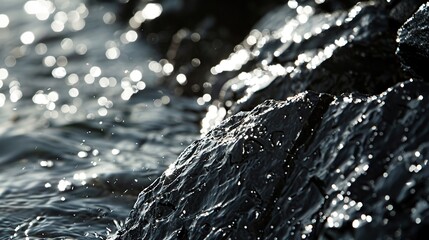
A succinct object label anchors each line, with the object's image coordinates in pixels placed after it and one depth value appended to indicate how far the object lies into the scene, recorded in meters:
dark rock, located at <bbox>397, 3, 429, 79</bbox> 3.31
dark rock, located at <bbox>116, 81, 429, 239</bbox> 2.31
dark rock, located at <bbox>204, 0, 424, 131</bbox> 4.25
